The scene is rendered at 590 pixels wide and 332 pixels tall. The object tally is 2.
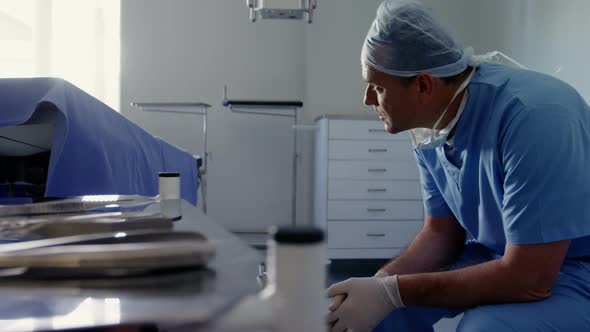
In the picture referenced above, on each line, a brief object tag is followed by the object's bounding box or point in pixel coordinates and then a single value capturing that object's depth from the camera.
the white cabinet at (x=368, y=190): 2.84
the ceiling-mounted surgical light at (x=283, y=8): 2.16
